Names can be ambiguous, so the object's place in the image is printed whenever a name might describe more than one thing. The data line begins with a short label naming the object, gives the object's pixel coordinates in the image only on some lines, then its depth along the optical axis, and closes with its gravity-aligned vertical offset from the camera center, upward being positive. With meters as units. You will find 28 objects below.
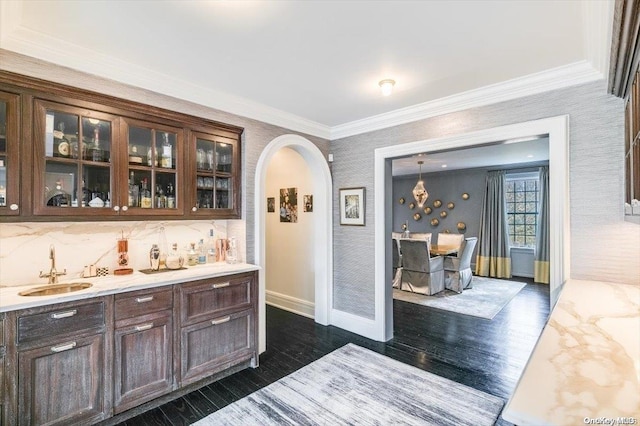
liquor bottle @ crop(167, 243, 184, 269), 2.81 -0.42
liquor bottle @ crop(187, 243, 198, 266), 3.01 -0.41
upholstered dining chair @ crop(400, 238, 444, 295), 5.50 -1.01
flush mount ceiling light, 2.64 +1.11
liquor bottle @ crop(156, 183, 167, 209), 2.65 +0.14
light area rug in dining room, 4.72 -1.46
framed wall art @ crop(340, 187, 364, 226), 3.88 +0.10
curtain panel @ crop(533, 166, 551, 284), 6.52 -0.50
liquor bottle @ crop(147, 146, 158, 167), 2.59 +0.47
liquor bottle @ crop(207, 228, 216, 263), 3.19 -0.35
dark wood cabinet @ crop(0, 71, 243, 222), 1.99 +0.43
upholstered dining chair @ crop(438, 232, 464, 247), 6.69 -0.58
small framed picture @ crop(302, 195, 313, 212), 4.43 +0.16
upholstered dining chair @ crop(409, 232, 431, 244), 6.93 -0.51
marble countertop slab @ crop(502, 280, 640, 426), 0.81 -0.52
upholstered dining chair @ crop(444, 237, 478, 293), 5.76 -1.02
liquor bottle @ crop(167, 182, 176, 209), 2.71 +0.15
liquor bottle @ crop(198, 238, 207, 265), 3.08 -0.39
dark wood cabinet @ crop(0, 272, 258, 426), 1.84 -0.97
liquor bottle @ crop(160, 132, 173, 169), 2.68 +0.53
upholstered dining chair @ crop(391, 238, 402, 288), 6.08 -0.97
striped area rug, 2.22 -1.47
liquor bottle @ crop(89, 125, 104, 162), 2.30 +0.49
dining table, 5.81 -0.70
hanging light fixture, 6.45 +0.41
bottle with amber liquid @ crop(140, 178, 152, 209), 2.55 +0.15
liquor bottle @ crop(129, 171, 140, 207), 2.49 +0.17
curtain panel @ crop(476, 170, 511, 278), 7.11 -0.49
